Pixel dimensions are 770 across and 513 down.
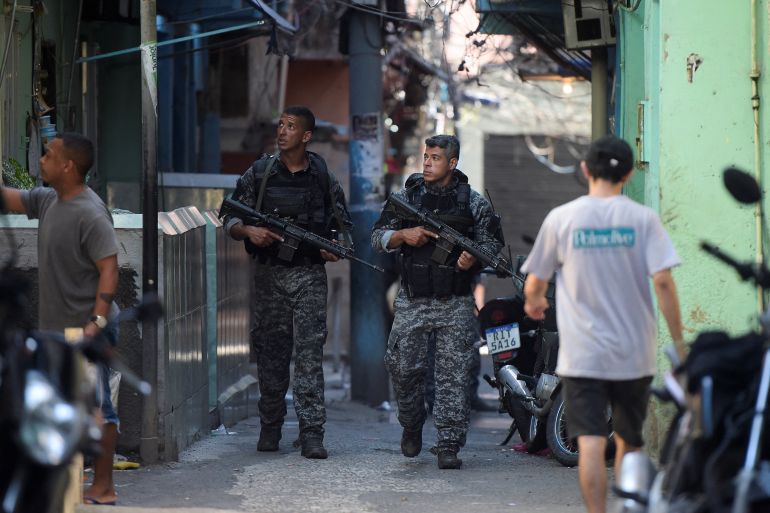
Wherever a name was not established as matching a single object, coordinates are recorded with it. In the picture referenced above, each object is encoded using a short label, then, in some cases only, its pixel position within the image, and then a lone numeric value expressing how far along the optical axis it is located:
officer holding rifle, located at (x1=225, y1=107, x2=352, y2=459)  16.95
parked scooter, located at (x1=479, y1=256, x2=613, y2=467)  17.05
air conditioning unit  21.67
